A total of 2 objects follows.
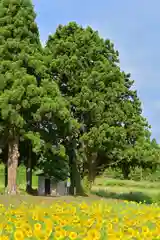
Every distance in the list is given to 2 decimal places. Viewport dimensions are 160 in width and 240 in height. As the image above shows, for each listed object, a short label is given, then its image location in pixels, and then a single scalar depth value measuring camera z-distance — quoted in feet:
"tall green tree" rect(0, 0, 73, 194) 89.34
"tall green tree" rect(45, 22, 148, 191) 109.91
